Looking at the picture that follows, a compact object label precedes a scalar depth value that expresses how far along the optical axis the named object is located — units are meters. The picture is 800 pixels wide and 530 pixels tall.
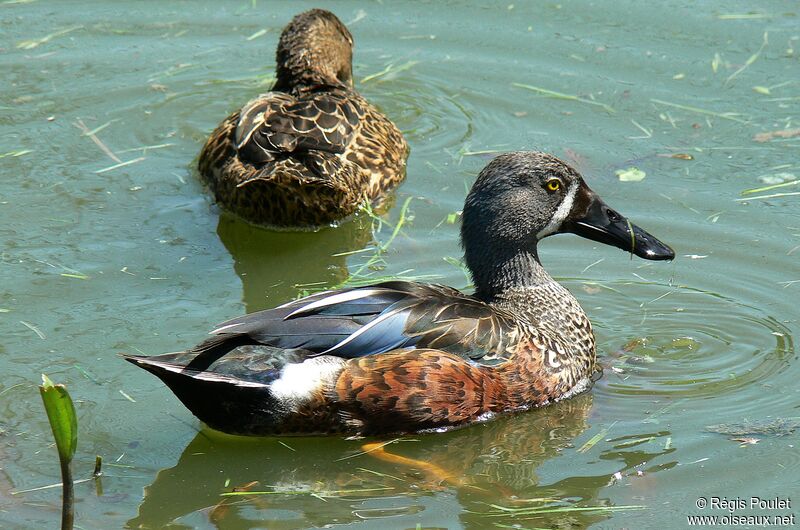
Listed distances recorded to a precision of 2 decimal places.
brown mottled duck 18.37
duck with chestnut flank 13.45
